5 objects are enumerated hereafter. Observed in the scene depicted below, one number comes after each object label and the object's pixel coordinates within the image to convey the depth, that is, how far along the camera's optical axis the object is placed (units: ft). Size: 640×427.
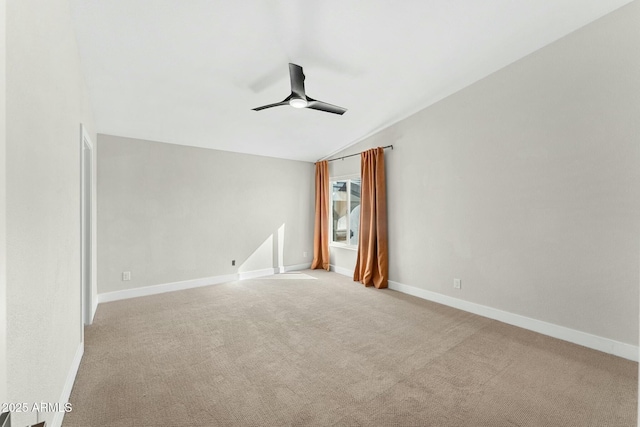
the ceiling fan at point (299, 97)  8.79
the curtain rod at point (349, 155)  15.59
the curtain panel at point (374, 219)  15.58
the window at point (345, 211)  18.89
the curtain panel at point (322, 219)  19.89
